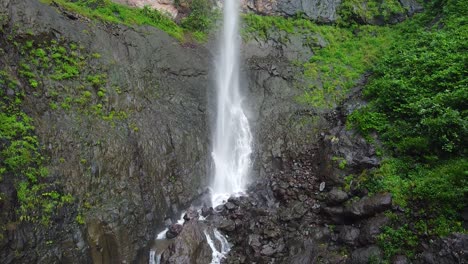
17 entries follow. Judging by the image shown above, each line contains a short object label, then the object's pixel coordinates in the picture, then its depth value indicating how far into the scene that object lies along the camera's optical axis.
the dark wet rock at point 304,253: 9.48
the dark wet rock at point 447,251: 7.75
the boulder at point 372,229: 9.23
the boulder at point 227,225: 10.91
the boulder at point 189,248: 9.45
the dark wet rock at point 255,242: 10.12
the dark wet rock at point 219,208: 11.80
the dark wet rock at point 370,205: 9.75
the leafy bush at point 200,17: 18.45
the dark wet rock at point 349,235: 9.65
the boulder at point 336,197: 10.97
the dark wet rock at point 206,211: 11.59
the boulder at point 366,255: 8.70
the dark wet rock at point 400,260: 8.33
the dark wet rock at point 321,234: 10.33
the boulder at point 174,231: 10.52
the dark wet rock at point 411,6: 22.47
